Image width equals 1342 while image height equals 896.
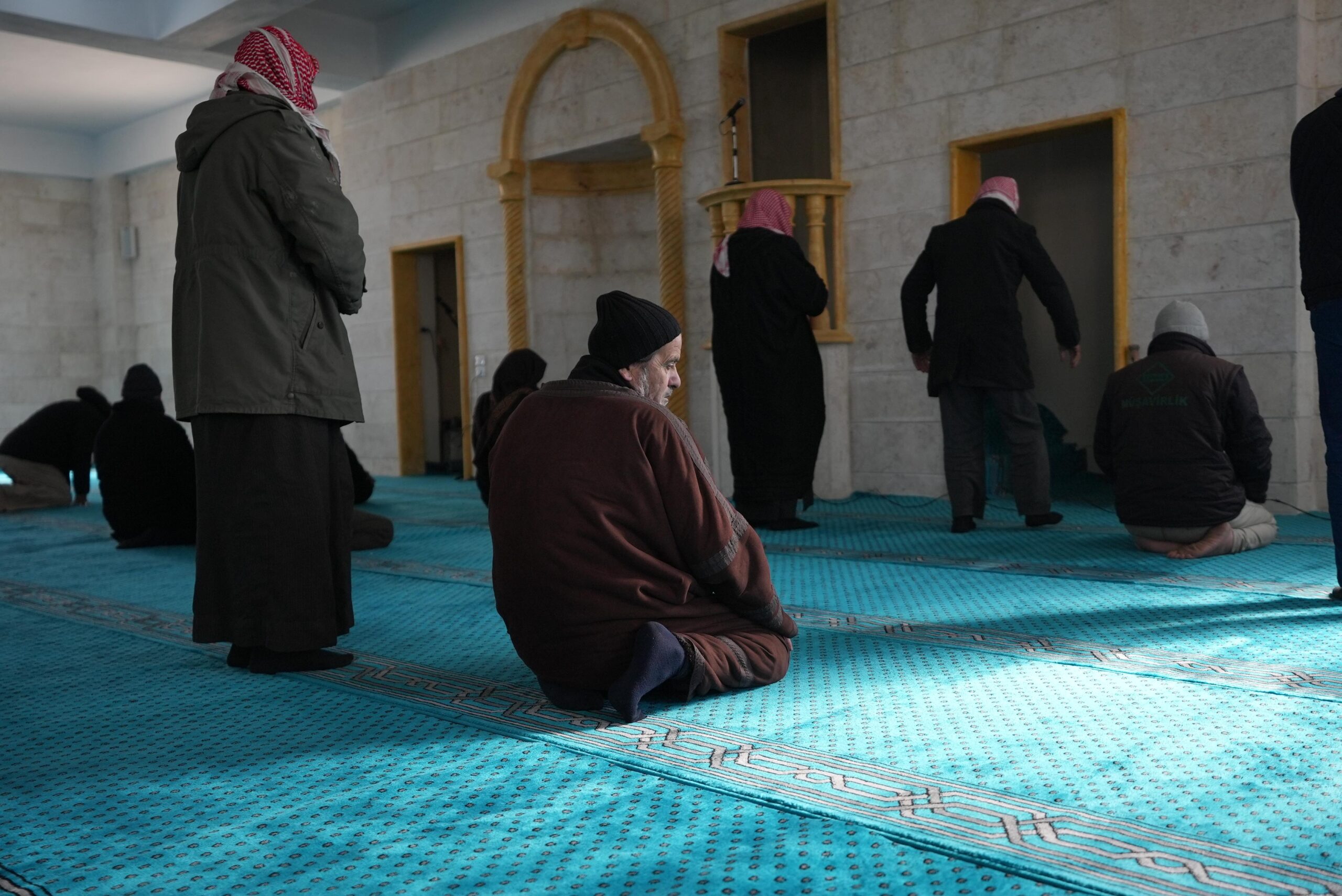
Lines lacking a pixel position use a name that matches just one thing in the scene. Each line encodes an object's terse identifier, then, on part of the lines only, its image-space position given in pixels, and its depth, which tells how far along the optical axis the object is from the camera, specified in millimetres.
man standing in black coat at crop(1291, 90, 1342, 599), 2959
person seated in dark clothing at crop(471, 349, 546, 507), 4527
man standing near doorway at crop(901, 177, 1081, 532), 4758
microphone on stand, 6684
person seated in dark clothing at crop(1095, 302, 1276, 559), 3764
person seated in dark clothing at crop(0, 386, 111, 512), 7055
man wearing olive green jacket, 2590
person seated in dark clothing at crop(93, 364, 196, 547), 5270
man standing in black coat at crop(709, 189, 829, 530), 5066
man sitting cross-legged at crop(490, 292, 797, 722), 2162
